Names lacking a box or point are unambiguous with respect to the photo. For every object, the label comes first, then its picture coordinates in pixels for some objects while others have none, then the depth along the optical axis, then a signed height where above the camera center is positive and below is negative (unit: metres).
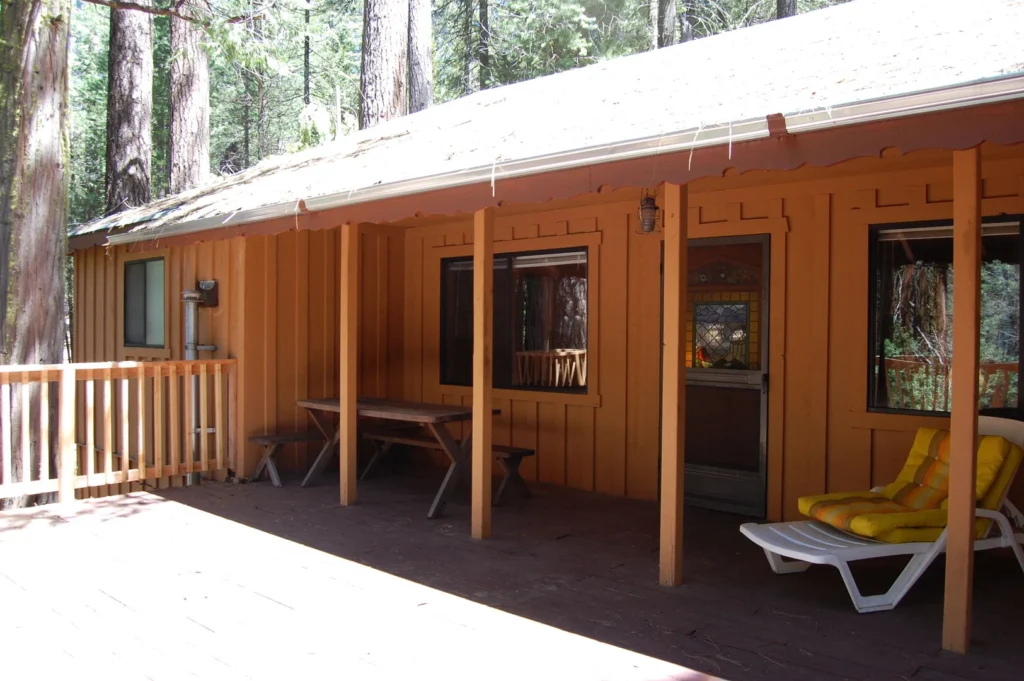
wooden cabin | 3.43 +0.51
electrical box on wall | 7.14 +0.29
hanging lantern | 5.10 +0.72
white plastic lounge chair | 3.67 -1.01
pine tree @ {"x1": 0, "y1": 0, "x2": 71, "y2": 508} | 6.28 +1.20
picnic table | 5.57 -0.65
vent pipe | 7.10 -0.10
